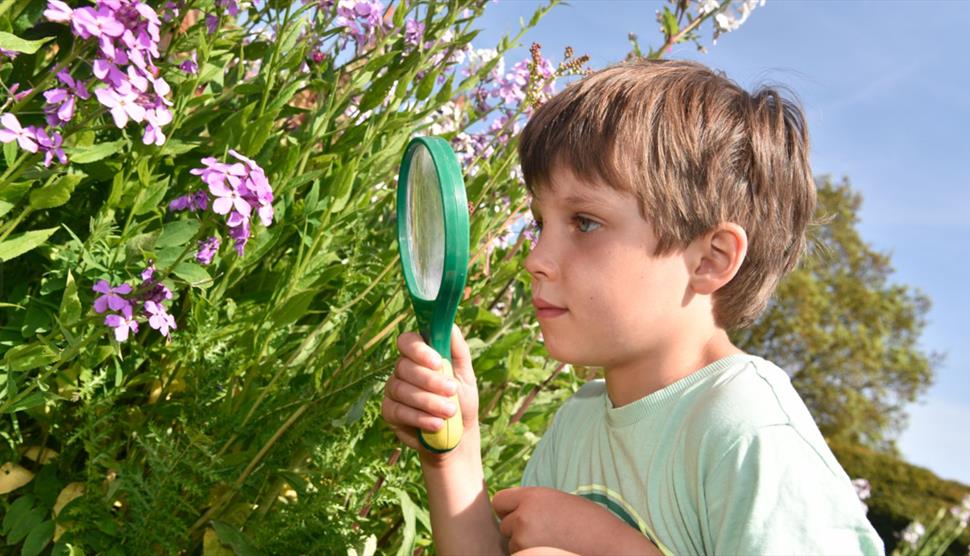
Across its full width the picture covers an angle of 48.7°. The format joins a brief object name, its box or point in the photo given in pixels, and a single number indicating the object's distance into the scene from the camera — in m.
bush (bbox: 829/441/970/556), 10.09
